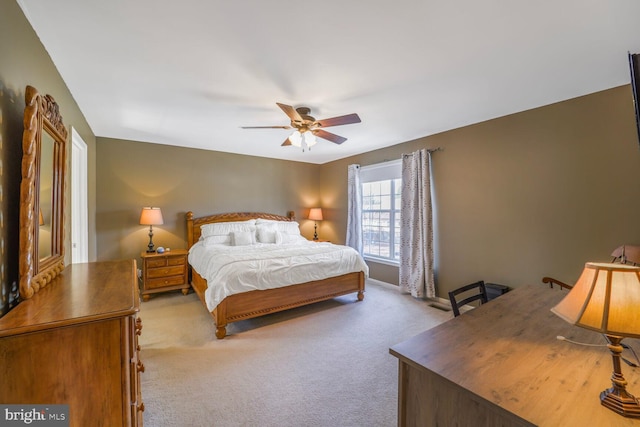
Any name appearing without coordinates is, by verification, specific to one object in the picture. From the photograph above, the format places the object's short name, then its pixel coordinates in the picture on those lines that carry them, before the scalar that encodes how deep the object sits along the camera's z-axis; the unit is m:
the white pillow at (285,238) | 4.62
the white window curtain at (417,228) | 3.86
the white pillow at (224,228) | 4.52
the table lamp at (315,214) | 5.80
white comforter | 2.84
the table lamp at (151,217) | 3.99
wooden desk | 0.84
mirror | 1.26
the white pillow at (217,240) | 4.29
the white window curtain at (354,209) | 5.12
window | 4.63
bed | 2.86
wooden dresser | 0.97
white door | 2.95
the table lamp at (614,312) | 0.80
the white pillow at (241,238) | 4.36
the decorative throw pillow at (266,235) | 4.67
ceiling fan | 2.54
